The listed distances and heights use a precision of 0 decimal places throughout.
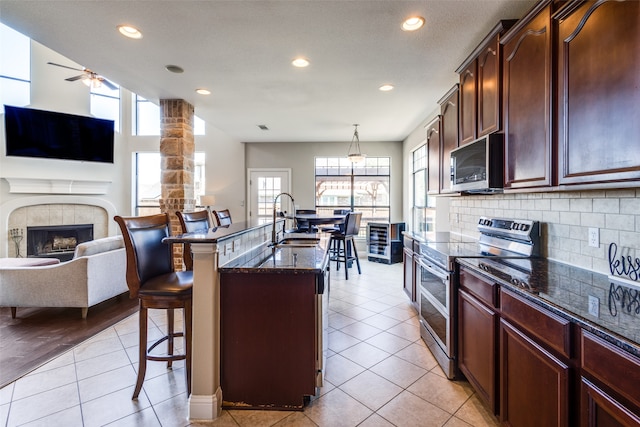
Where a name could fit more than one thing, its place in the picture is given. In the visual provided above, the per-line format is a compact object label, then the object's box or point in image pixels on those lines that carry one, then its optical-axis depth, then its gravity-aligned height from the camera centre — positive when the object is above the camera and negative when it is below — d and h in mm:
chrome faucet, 2619 -207
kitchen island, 1805 -596
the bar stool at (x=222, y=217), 3787 -52
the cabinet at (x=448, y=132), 2844 +787
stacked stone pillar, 4203 +649
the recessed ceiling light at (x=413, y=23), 2200 +1403
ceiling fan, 4559 +2023
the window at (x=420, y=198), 5312 +278
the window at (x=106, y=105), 6805 +2458
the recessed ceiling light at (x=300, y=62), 2846 +1425
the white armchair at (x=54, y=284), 3225 -750
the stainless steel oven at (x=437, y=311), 2162 -777
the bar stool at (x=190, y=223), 2590 -94
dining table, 4879 -112
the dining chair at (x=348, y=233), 4871 -323
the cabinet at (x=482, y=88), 2123 +964
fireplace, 6074 -541
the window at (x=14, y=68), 5605 +2689
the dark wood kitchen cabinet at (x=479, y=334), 1630 -716
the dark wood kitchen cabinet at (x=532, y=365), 1121 -637
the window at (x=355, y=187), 7070 +604
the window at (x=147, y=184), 7367 +701
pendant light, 5605 +1465
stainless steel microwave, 2119 +359
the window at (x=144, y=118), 7320 +2293
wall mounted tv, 5559 +1521
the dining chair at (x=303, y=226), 5083 -223
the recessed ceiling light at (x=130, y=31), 2334 +1420
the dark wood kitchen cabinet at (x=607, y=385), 851 -522
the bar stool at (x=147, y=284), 1900 -454
